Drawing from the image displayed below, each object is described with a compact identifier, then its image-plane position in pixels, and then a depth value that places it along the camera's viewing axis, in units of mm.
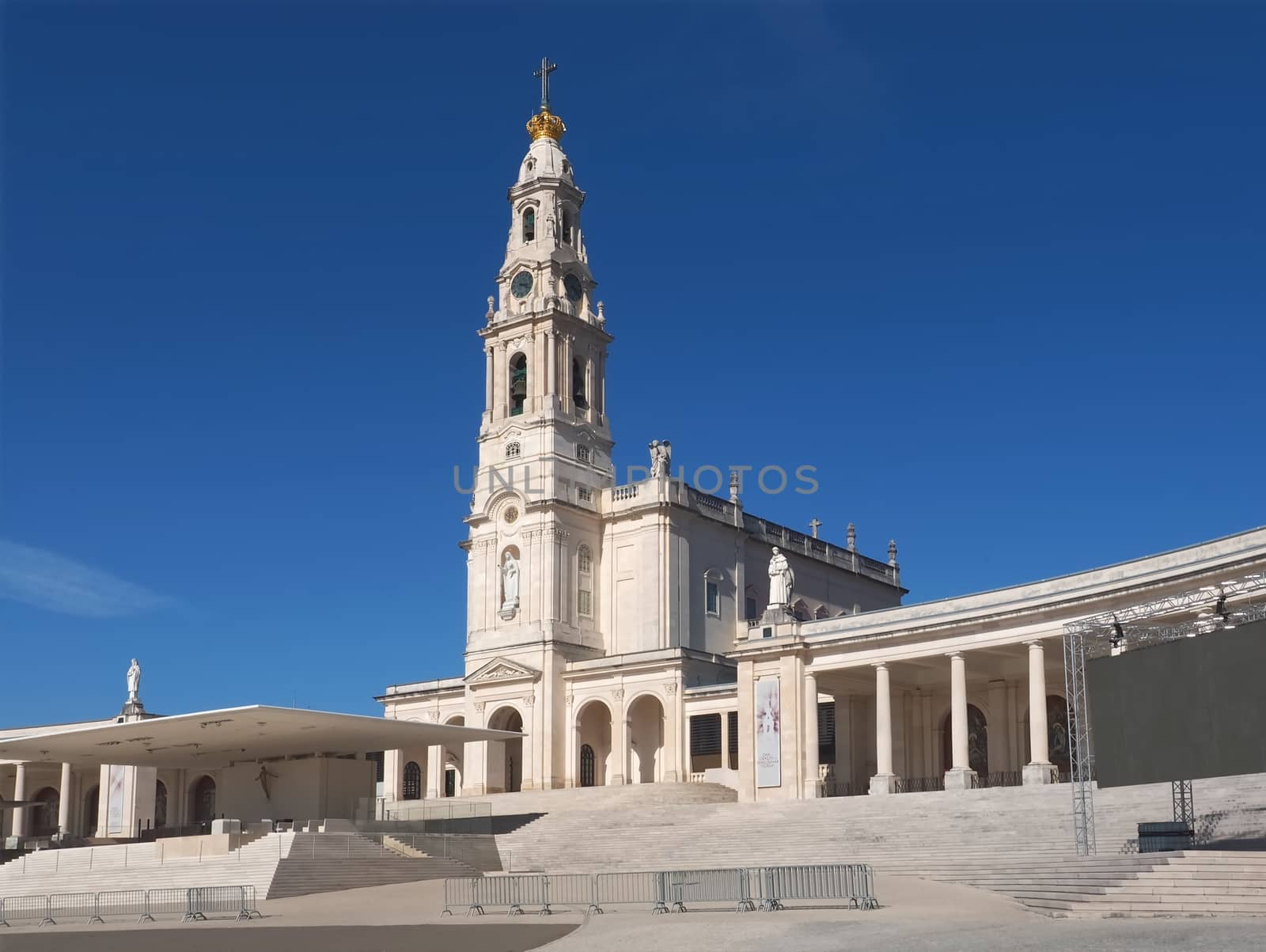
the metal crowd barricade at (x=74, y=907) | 39094
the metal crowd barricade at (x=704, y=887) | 31812
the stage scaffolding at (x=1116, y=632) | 32219
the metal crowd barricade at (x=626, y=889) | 34094
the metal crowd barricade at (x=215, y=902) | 36688
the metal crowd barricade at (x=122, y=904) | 39906
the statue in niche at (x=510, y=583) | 70250
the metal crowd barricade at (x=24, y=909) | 40156
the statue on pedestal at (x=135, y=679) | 79500
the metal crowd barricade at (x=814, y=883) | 30969
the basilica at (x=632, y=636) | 55219
